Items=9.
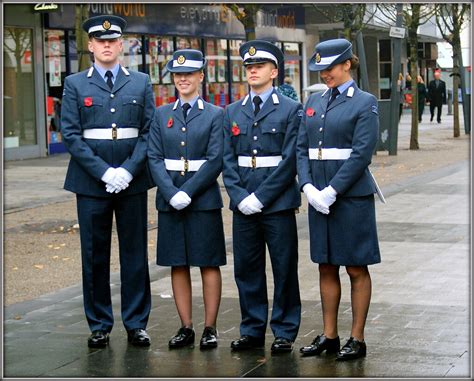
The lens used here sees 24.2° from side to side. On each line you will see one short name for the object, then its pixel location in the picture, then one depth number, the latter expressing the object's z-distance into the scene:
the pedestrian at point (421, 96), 41.75
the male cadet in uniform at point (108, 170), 7.30
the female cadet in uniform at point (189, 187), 7.18
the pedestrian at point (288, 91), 13.85
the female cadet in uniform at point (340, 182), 6.73
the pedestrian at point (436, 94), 39.75
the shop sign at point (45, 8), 23.80
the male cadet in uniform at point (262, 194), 7.04
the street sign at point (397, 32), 22.67
